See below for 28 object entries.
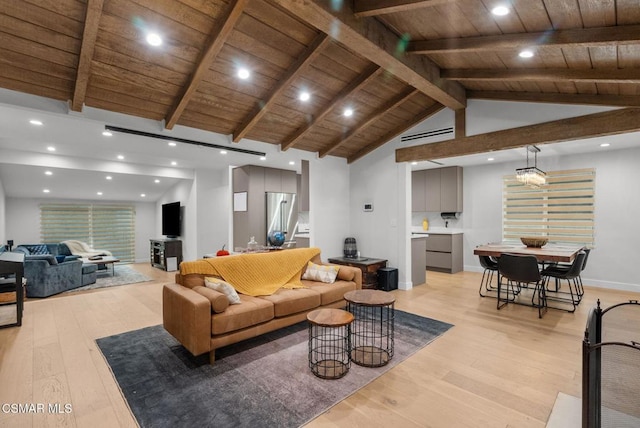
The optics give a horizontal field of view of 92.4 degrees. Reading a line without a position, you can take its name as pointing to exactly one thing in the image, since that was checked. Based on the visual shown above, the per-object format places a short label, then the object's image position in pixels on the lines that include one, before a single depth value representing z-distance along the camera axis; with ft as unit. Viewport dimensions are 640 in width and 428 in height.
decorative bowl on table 15.97
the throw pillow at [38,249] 22.74
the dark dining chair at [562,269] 14.78
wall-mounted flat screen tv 26.78
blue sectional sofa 16.83
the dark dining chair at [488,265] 16.25
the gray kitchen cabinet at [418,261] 18.79
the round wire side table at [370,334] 9.30
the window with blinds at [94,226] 26.55
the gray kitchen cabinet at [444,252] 22.90
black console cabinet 25.70
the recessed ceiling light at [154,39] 8.74
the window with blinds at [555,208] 18.93
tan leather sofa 8.85
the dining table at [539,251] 13.57
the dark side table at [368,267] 17.62
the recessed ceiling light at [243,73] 10.83
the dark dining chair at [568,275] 13.82
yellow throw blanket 11.37
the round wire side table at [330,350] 8.35
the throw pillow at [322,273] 13.55
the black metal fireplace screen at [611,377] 5.01
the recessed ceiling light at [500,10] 7.73
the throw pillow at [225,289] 10.21
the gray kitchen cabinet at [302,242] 21.84
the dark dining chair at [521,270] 13.00
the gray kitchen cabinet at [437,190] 23.85
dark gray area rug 6.82
